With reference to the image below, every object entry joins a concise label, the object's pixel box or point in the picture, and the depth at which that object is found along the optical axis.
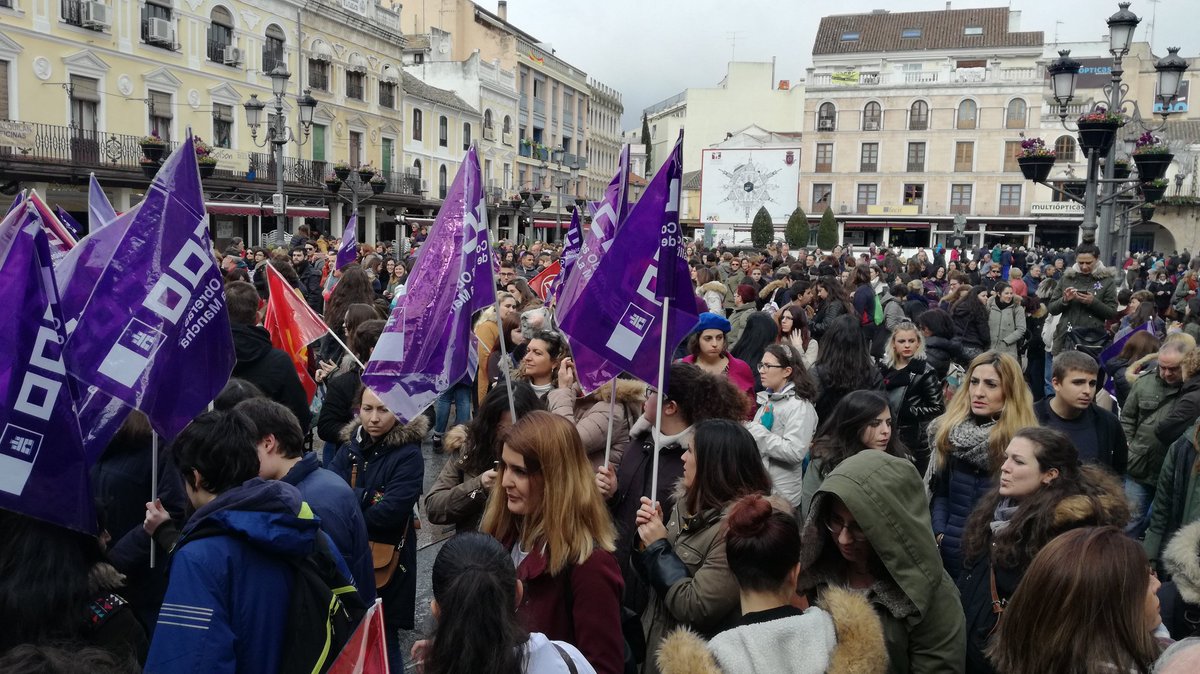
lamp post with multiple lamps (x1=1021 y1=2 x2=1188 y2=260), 10.37
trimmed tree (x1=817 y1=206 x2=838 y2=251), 50.66
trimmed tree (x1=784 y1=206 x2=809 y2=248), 47.38
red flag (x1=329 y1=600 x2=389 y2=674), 2.47
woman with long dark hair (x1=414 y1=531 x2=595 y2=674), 2.15
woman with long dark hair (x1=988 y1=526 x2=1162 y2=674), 2.22
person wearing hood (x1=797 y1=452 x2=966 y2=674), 2.69
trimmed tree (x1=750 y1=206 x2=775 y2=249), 46.09
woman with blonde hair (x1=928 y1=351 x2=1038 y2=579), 4.23
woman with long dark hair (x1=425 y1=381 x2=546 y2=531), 3.81
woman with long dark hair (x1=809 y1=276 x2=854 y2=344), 9.26
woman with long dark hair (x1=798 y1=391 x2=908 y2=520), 4.37
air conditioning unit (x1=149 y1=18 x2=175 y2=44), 26.81
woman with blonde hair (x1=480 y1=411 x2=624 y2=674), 2.80
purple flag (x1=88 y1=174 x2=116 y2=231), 5.22
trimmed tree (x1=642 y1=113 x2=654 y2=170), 72.56
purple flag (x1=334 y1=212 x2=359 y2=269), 11.02
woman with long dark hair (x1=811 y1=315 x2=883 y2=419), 5.92
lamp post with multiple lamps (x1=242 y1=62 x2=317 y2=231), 17.12
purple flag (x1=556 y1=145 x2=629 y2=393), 4.25
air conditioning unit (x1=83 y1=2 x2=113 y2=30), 24.47
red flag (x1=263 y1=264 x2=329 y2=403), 6.66
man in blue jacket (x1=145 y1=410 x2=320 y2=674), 2.43
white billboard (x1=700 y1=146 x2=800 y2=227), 50.31
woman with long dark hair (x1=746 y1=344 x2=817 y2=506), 4.76
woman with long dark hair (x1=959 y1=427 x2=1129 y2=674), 3.20
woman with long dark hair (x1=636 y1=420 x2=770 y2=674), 2.95
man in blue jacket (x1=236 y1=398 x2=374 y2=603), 3.22
